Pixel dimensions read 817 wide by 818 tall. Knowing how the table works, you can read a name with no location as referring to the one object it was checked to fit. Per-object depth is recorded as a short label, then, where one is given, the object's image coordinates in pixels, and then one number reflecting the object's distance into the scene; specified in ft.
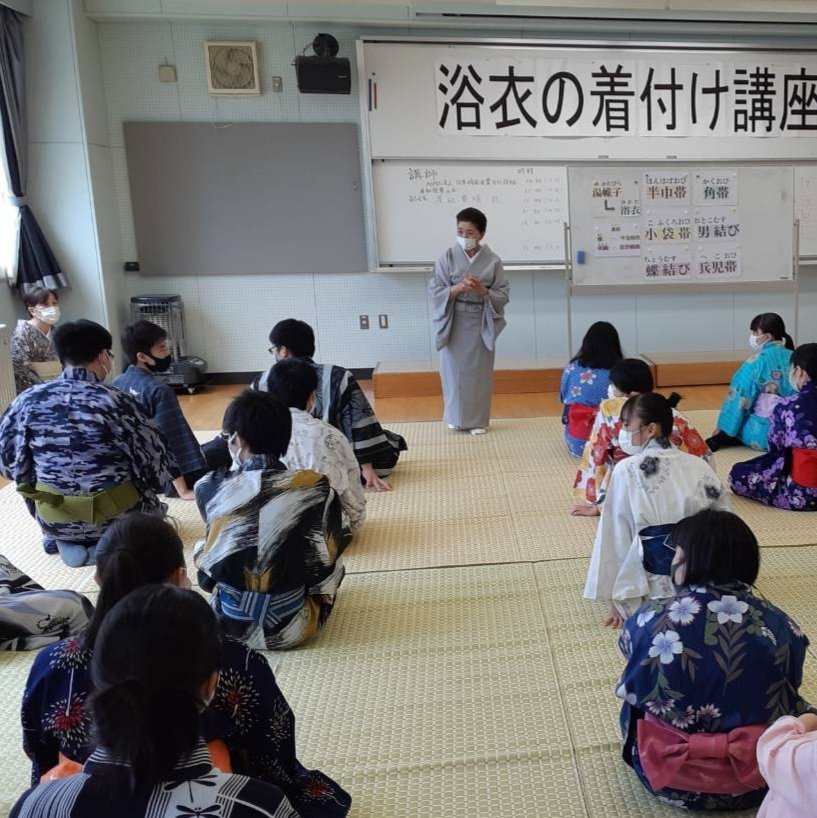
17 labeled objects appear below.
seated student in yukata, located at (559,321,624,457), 12.28
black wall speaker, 17.97
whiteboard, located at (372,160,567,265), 19.21
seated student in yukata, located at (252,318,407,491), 10.65
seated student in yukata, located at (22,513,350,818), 3.92
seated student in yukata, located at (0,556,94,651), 7.39
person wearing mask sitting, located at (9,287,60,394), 14.80
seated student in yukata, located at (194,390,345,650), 6.77
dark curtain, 16.62
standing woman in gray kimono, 14.82
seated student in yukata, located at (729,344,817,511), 10.10
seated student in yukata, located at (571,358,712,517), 9.91
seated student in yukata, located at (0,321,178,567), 9.00
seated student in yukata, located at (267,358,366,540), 8.96
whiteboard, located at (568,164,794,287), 18.85
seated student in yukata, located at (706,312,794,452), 12.57
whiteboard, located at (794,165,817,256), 20.10
